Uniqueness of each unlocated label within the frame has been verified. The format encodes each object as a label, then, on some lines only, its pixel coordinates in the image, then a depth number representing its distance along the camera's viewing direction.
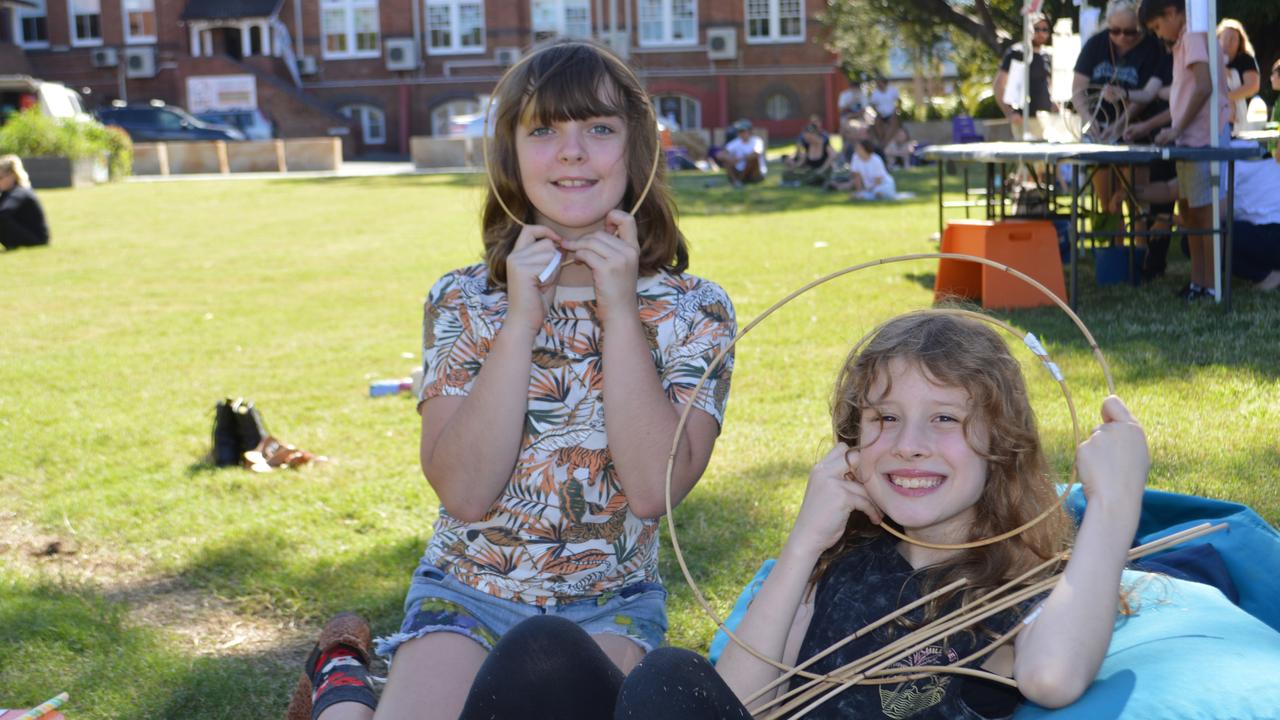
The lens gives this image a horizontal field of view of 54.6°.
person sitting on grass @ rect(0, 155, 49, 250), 13.74
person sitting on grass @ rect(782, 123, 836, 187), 20.75
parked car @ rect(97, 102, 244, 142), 33.75
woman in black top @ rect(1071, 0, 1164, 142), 8.17
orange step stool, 7.38
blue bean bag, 2.07
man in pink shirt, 7.07
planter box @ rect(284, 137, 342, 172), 30.64
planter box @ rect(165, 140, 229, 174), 30.03
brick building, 39.88
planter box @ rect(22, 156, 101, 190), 23.52
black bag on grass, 5.33
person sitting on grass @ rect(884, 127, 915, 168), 23.55
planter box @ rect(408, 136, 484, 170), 29.62
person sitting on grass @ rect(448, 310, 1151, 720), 2.10
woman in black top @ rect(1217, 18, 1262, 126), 8.62
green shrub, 23.50
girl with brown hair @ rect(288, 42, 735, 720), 2.42
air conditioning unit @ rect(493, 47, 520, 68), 39.86
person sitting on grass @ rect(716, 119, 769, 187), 19.67
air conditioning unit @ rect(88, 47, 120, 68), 41.59
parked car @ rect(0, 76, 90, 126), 29.11
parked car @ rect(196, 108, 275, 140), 38.12
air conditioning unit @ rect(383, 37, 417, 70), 40.50
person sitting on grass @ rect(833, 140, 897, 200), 17.20
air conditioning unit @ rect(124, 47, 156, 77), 41.44
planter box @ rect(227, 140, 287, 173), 30.23
